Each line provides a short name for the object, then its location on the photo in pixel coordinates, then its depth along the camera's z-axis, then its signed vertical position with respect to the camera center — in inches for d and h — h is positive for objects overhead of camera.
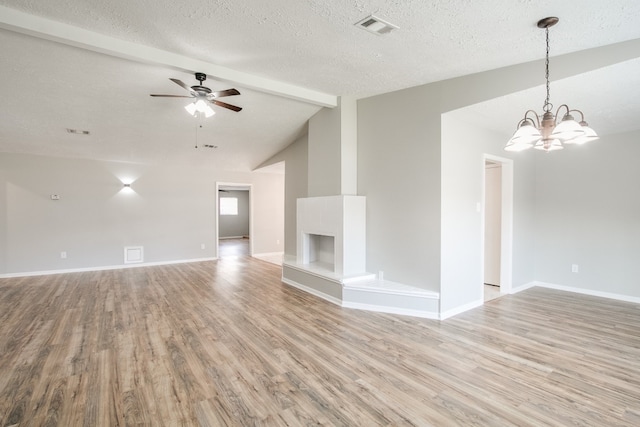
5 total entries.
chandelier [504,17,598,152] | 84.6 +22.0
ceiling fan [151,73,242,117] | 131.5 +51.0
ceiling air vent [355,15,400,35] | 98.2 +61.7
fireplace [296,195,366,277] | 173.6 -10.2
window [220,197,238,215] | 542.9 +8.2
